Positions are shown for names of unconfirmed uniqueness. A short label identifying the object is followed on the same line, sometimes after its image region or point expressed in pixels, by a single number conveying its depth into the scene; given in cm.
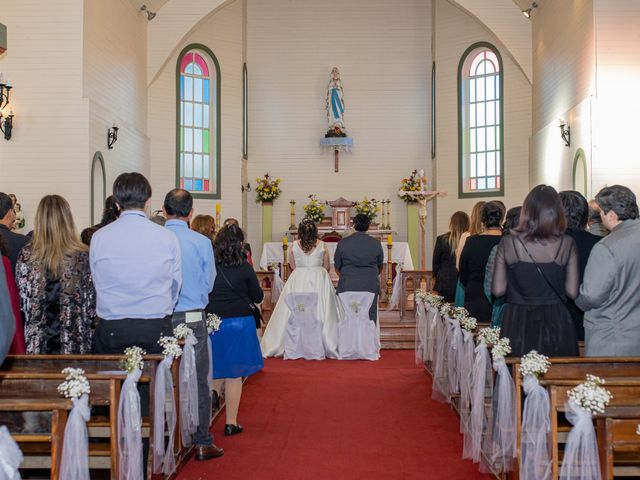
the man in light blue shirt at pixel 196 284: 504
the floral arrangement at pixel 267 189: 1664
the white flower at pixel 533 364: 387
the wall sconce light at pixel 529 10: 1414
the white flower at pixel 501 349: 436
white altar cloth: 1403
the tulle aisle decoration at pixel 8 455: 248
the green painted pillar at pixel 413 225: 1670
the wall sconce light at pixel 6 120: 1073
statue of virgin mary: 1698
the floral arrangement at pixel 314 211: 1630
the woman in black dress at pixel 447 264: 745
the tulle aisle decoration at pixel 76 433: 334
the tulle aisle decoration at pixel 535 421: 381
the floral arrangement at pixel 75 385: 346
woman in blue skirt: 593
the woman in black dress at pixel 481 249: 603
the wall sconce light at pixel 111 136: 1230
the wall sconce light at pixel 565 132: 1202
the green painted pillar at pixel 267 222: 1669
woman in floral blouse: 454
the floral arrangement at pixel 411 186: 1638
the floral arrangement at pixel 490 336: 457
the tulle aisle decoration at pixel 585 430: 325
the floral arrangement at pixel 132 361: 392
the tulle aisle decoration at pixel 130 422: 390
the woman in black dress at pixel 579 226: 494
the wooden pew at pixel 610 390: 362
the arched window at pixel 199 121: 1634
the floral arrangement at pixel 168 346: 431
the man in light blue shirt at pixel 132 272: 420
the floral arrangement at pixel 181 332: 489
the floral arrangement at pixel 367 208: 1641
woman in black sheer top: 436
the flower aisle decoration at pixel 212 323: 573
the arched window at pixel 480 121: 1627
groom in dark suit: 920
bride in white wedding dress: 959
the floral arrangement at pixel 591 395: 325
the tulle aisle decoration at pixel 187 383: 491
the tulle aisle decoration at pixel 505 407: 434
